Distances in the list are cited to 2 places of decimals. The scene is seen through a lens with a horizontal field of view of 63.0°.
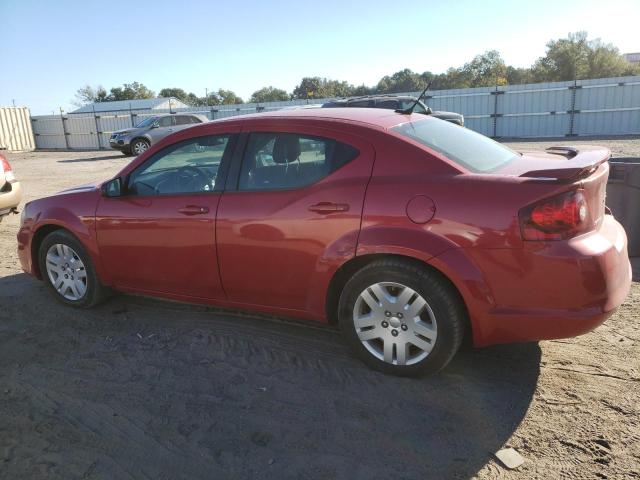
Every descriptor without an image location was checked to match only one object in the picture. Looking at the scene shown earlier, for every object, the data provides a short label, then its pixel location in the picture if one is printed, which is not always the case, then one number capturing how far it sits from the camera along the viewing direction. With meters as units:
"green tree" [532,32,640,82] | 50.03
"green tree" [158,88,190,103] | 92.12
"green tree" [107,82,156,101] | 82.88
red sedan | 2.83
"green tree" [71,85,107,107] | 85.31
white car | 7.62
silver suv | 21.92
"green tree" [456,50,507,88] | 63.49
